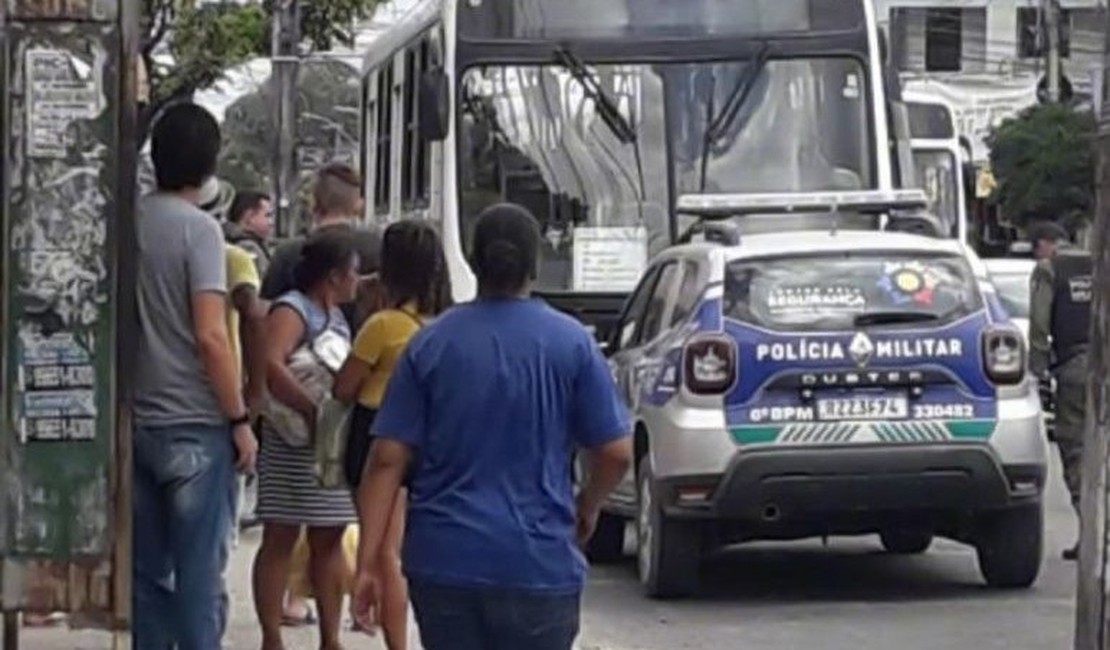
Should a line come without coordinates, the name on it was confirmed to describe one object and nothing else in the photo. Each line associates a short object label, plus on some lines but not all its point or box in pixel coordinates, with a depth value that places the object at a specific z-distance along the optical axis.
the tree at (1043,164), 43.41
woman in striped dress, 9.05
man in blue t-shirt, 6.10
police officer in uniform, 13.44
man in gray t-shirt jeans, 7.77
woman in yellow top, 8.34
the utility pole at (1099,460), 7.69
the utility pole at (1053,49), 45.01
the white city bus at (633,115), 15.47
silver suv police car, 11.86
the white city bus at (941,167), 23.40
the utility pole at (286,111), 20.17
